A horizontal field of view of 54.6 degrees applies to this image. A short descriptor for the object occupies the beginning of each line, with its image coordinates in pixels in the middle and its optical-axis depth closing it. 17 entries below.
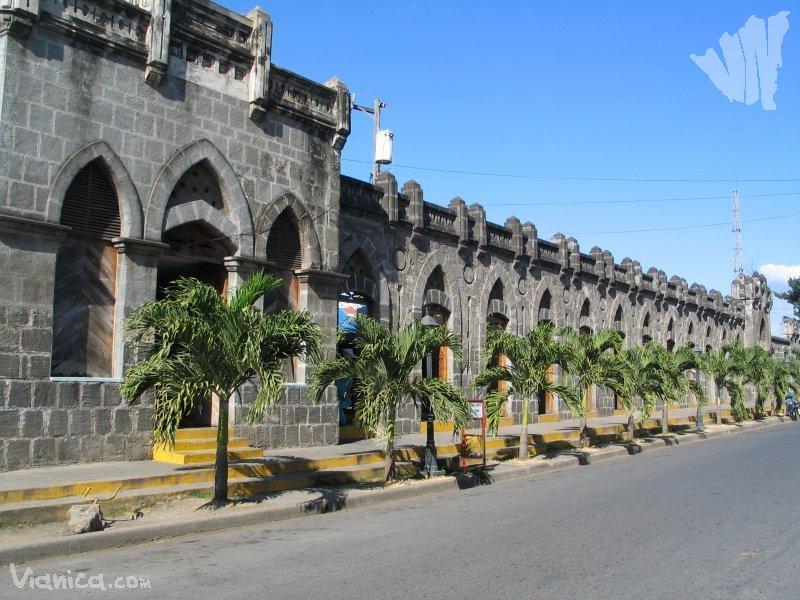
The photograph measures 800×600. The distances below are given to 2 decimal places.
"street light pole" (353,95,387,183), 28.20
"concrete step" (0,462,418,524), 9.11
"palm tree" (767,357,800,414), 34.66
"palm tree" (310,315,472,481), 12.63
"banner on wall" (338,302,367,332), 18.73
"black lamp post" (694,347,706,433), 26.44
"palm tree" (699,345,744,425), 29.00
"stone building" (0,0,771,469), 11.63
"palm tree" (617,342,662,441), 21.06
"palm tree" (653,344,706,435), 22.81
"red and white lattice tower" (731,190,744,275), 57.37
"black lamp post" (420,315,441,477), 13.75
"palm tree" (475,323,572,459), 16.58
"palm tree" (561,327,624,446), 19.17
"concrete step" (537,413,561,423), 25.89
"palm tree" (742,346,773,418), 32.16
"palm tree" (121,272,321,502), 9.73
